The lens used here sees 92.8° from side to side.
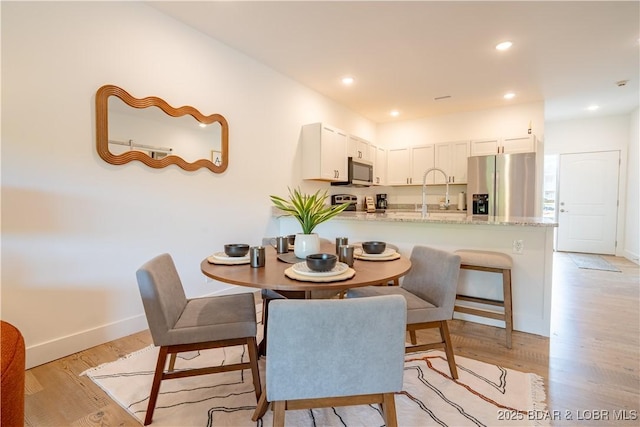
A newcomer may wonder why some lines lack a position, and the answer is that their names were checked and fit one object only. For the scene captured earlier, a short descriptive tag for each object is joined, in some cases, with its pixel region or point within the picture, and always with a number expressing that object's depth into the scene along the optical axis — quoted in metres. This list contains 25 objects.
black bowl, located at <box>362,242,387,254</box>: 1.80
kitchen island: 2.40
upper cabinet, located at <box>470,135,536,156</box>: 4.54
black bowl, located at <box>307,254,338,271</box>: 1.33
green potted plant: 1.66
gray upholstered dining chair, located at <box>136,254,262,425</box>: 1.36
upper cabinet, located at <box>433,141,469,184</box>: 5.07
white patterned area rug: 1.47
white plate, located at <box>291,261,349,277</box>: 1.31
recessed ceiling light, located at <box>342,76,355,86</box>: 3.86
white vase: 1.68
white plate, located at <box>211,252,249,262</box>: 1.65
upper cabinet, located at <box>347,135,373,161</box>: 4.66
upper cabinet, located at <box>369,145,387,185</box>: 5.41
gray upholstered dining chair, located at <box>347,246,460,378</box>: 1.68
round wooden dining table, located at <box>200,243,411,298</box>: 1.23
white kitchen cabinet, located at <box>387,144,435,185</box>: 5.42
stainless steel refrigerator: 4.36
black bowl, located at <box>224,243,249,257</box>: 1.72
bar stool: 2.25
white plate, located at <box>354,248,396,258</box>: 1.76
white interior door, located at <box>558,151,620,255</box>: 5.70
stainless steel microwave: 4.62
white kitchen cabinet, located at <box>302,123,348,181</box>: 3.99
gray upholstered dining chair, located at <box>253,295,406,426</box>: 1.00
